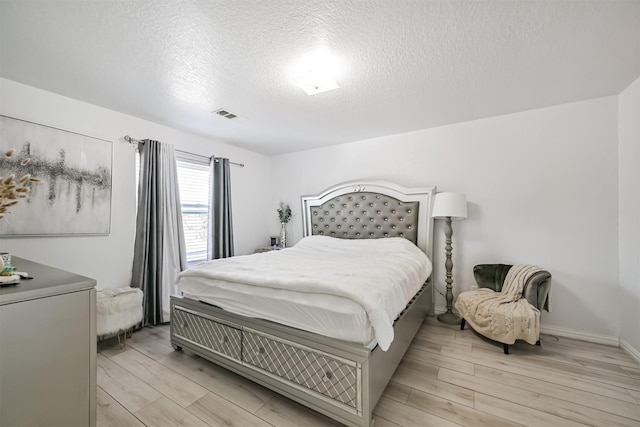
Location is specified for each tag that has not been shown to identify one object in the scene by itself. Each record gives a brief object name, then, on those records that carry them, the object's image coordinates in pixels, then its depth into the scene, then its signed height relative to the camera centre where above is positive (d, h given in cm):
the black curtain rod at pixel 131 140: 294 +85
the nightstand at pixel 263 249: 429 -60
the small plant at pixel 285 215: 457 -3
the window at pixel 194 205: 361 +13
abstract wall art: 222 +35
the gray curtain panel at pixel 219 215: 382 -2
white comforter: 152 -48
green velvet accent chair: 238 -71
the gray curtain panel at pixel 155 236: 297 -26
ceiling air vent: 286 +114
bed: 145 -89
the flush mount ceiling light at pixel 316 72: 193 +115
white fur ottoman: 232 -91
